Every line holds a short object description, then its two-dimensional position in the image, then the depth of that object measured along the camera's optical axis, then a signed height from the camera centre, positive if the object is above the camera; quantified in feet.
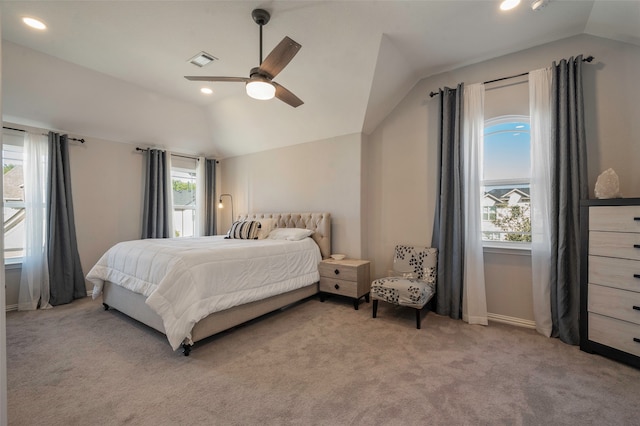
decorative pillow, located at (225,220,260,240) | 14.03 -0.83
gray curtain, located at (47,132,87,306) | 12.71 -0.86
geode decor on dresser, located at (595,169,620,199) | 8.11 +0.85
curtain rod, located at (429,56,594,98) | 10.20 +5.15
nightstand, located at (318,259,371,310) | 12.05 -2.85
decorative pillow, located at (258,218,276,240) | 14.30 -0.69
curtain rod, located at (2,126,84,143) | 12.14 +3.68
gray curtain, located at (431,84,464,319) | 11.00 +0.25
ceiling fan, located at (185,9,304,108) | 7.36 +4.15
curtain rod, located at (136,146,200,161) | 15.93 +3.77
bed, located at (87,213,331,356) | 8.30 -2.74
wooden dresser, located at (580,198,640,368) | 7.55 -1.84
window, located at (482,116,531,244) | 10.87 +1.34
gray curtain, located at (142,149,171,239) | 15.97 +0.80
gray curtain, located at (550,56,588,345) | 9.02 +0.80
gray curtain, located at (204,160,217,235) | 19.38 +1.12
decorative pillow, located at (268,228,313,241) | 13.39 -0.96
